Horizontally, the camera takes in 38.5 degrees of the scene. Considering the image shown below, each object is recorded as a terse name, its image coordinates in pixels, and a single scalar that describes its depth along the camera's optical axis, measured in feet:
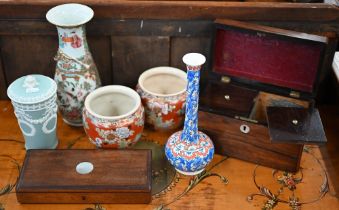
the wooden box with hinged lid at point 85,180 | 2.96
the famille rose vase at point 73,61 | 3.28
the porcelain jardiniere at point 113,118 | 3.19
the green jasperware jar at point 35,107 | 3.10
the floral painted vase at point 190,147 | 3.11
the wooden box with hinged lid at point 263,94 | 3.17
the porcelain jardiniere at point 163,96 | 3.41
